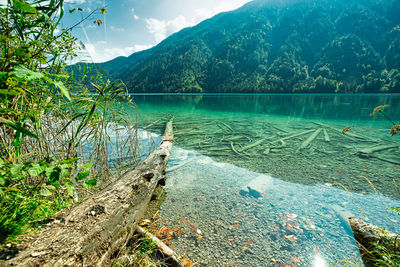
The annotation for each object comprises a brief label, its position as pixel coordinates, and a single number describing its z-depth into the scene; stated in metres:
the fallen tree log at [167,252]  2.34
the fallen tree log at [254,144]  7.80
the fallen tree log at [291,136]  9.28
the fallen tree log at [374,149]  7.56
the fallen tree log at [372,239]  2.22
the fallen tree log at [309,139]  8.58
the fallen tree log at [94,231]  1.53
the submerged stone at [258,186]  4.40
